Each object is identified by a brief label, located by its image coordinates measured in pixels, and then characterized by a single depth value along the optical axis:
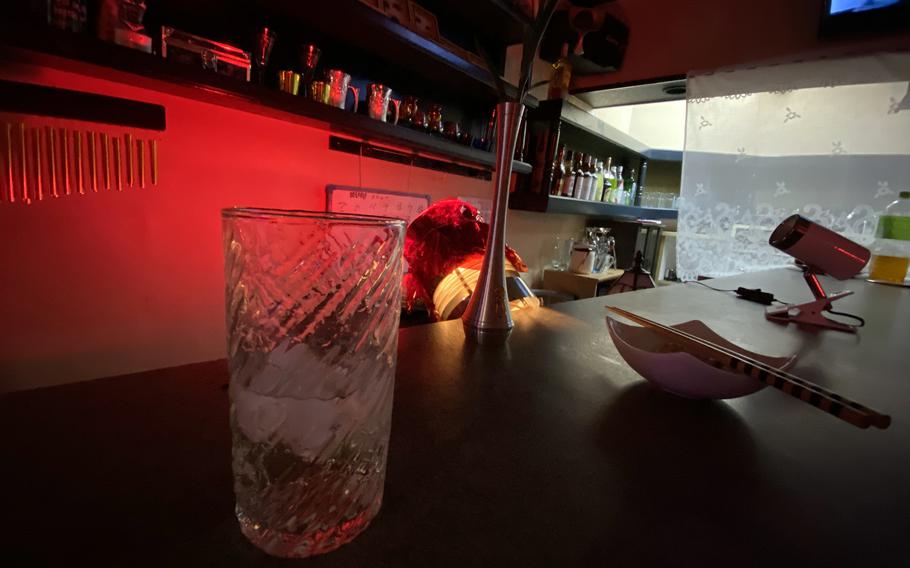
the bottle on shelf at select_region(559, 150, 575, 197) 2.54
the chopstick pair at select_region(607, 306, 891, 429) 0.25
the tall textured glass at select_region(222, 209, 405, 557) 0.21
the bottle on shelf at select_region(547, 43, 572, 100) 2.37
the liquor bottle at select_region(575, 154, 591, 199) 2.61
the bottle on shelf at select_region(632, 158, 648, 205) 3.44
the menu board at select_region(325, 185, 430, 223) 1.56
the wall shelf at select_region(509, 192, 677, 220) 2.30
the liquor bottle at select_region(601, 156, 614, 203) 2.98
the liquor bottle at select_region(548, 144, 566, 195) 2.50
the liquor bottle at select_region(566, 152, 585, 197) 2.56
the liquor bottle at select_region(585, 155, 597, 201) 2.70
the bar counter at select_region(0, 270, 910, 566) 0.21
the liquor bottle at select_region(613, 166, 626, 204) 3.15
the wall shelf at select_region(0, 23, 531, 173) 0.78
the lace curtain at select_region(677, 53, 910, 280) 1.96
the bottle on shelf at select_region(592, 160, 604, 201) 2.82
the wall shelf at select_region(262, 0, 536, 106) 1.17
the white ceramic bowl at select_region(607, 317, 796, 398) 0.39
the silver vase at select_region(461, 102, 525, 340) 0.64
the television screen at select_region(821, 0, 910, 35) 1.76
